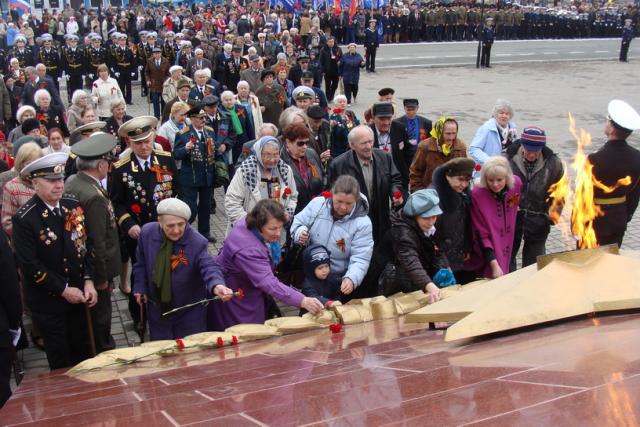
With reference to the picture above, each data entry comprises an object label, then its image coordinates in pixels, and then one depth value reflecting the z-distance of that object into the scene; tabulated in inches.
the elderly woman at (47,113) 388.2
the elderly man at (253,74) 536.7
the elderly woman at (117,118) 341.9
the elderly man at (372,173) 262.7
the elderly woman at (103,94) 500.1
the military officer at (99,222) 210.2
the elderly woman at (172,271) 190.2
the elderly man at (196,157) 326.0
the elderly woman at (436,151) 297.9
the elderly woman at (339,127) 353.1
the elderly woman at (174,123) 334.6
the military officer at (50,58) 668.7
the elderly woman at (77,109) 387.5
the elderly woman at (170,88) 489.7
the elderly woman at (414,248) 203.5
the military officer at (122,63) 711.7
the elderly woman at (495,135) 309.6
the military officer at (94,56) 693.3
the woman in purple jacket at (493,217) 225.3
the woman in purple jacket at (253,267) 188.9
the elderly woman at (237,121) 391.2
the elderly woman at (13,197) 229.6
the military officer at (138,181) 251.4
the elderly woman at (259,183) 249.3
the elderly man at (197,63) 616.7
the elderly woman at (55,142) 304.8
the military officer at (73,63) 677.9
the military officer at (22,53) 652.1
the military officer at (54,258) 188.9
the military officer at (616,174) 235.6
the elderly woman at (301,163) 265.9
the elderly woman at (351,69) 710.5
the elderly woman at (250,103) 411.8
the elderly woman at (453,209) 222.1
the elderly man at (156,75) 627.5
